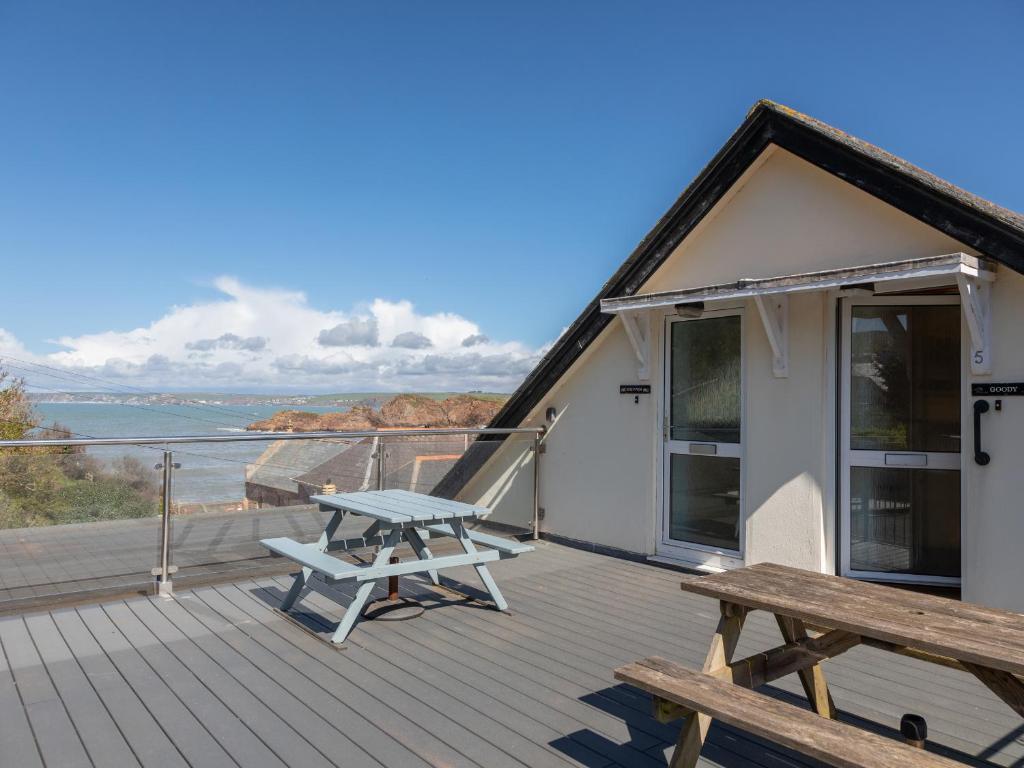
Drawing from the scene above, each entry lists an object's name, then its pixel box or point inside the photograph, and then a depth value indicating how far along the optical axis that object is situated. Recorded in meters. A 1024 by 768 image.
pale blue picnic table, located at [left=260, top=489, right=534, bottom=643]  4.15
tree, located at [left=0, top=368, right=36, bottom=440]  10.91
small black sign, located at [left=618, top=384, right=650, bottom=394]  6.61
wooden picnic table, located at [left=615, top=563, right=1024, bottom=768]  1.93
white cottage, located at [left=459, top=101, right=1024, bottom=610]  4.50
